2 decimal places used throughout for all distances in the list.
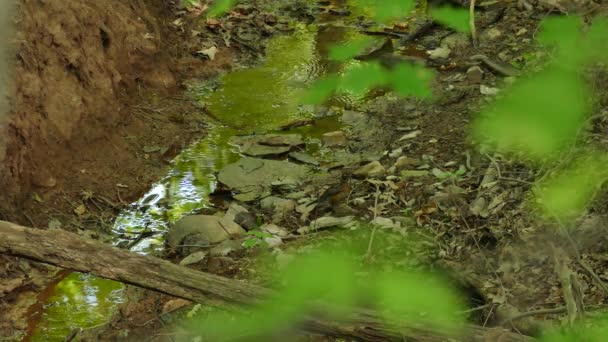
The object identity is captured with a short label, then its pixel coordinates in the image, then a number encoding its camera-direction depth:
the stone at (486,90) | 11.40
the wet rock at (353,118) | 12.48
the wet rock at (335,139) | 11.87
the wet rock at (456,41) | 14.52
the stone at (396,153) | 10.89
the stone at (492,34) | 14.13
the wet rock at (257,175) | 10.74
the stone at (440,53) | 14.21
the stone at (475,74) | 12.55
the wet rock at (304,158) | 11.36
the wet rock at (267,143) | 11.82
